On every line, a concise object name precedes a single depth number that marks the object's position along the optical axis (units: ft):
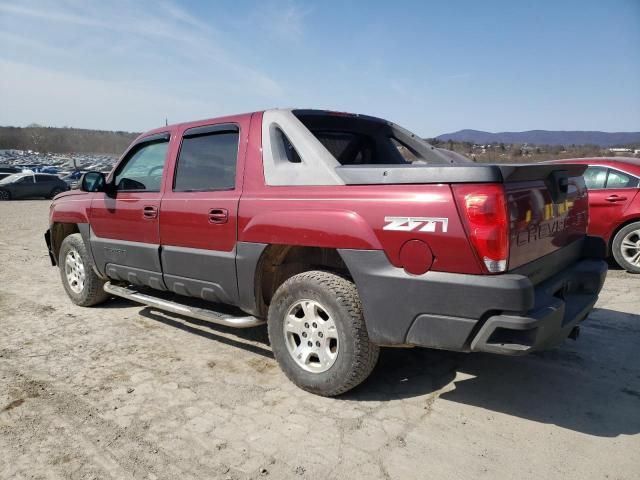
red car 21.24
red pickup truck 7.93
